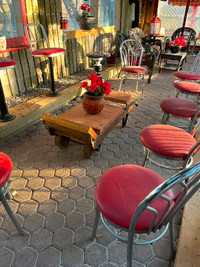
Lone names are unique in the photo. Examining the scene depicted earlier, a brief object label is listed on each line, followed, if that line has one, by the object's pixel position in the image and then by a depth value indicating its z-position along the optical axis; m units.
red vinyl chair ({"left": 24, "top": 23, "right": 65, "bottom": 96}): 3.44
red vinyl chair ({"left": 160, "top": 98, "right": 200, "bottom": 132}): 2.44
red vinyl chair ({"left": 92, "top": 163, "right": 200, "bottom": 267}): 0.95
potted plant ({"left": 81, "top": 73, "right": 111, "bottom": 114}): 2.49
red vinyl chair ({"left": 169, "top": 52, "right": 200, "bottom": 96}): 3.06
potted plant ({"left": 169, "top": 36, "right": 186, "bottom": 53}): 6.00
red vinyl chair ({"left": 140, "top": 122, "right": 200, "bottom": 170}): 1.76
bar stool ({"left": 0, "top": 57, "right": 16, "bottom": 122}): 3.00
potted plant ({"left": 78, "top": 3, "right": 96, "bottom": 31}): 4.73
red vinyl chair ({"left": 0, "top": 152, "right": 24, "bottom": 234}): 1.37
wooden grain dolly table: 2.29
